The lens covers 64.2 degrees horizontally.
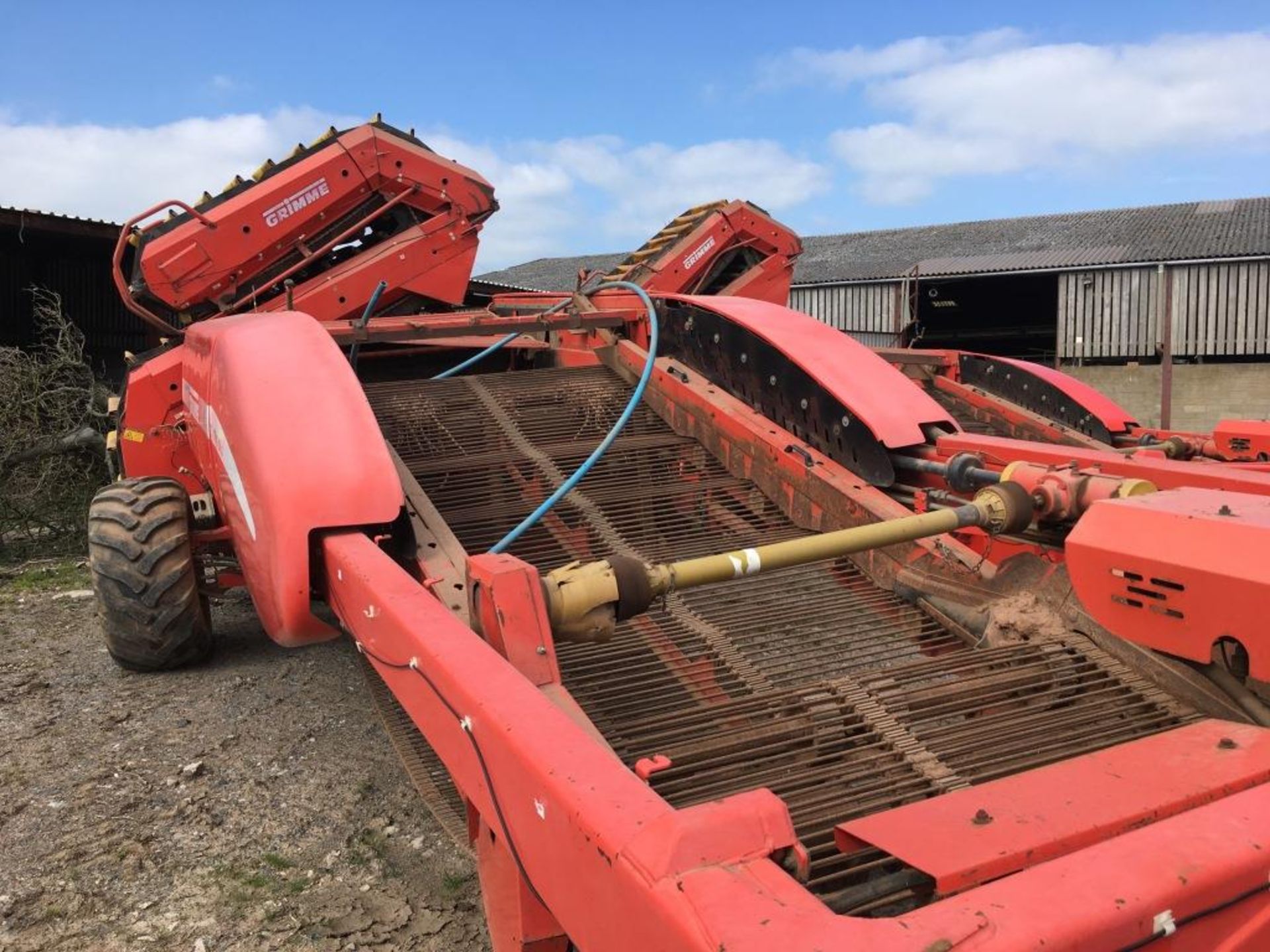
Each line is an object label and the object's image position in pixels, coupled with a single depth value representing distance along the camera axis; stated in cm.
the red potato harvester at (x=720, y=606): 124
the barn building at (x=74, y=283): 1055
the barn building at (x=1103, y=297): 1683
